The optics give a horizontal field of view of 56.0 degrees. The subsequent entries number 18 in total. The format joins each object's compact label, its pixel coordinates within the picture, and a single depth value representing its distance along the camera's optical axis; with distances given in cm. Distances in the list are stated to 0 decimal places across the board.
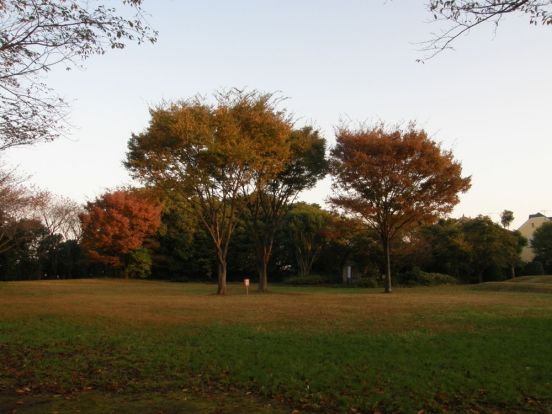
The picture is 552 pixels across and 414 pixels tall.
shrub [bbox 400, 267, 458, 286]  4066
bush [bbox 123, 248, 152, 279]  5384
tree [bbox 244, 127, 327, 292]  3027
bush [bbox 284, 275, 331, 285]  4528
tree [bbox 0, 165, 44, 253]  3015
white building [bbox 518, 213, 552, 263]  7060
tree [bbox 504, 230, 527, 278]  4225
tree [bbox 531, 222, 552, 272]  4659
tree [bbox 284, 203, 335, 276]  4897
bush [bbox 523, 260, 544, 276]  4650
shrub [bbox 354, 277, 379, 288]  3956
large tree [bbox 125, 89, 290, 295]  2502
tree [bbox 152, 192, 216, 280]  5684
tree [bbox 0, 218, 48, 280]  5419
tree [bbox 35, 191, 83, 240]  5466
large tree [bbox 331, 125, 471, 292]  2828
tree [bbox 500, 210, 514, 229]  5397
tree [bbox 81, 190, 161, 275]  5044
